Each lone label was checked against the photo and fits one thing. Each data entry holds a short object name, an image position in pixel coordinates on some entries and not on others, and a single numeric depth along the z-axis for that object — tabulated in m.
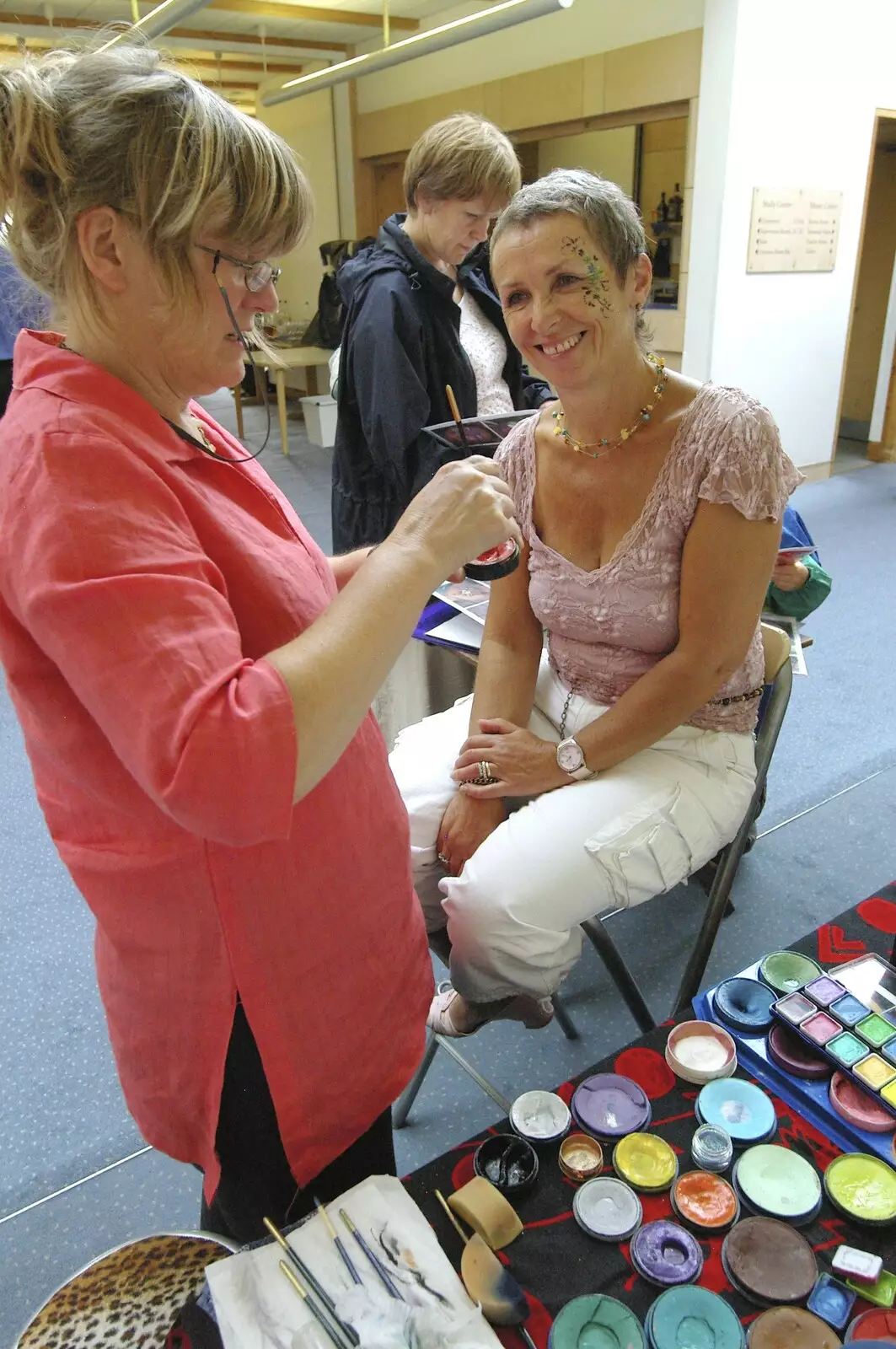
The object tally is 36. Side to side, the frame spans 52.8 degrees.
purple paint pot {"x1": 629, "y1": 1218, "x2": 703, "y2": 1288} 0.77
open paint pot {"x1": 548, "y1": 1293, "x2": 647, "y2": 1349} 0.72
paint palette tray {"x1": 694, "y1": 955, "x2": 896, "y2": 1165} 0.87
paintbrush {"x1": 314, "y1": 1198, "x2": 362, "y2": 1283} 0.73
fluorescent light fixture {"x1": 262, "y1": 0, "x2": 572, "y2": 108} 4.33
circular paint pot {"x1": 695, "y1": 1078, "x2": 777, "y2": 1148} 0.88
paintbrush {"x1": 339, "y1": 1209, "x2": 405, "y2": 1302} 0.72
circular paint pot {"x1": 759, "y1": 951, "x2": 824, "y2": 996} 1.04
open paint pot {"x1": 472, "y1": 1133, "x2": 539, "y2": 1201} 0.85
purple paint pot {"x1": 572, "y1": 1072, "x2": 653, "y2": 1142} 0.89
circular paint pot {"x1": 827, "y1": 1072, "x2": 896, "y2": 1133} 0.87
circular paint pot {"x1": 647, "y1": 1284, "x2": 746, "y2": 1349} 0.72
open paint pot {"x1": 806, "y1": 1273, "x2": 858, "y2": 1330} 0.73
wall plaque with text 4.74
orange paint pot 0.81
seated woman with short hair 1.28
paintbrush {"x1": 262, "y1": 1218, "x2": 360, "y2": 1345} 0.69
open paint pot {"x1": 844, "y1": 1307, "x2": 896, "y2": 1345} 0.71
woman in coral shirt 0.61
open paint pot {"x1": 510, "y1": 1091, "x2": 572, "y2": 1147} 0.89
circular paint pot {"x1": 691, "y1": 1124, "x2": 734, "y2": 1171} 0.85
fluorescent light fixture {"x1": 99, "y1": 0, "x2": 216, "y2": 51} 4.49
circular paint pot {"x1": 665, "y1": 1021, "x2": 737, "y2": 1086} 0.94
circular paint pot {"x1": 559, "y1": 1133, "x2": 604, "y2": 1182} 0.86
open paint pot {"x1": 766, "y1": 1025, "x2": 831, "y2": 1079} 0.93
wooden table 6.40
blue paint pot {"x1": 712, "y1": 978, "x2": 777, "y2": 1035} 0.99
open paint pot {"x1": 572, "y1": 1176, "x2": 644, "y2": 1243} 0.80
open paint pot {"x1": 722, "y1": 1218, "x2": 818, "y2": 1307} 0.75
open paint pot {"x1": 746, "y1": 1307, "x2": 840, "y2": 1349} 0.71
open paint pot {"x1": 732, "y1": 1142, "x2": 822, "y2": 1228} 0.81
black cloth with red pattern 0.76
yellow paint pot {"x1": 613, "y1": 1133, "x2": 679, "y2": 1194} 0.84
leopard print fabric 0.74
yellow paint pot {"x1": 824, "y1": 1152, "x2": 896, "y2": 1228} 0.80
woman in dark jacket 1.97
